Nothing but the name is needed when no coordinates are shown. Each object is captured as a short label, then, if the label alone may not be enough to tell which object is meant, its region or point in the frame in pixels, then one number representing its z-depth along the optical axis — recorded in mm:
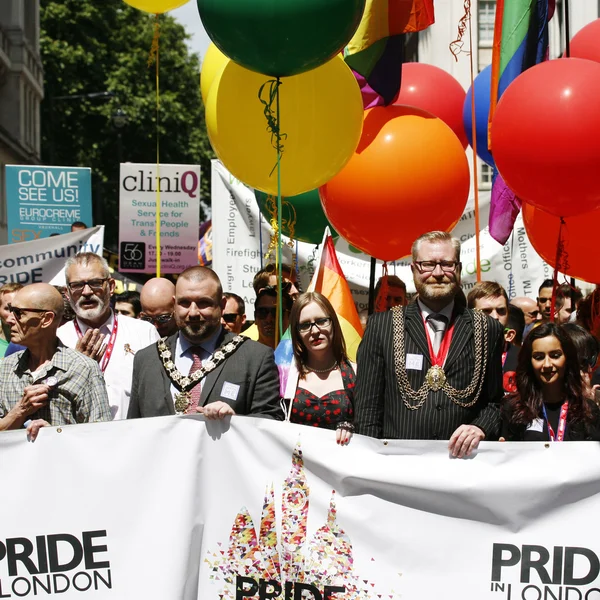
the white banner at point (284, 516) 4660
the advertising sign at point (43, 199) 12406
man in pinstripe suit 4867
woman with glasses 5293
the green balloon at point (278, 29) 6078
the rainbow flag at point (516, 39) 7496
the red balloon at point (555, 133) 6566
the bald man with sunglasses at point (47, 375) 5051
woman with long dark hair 4973
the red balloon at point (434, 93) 9039
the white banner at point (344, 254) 10672
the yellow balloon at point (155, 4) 7992
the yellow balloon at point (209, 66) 8223
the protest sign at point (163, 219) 11531
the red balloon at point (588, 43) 8469
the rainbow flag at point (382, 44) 7547
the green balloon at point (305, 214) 8531
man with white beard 5867
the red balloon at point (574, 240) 7738
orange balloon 7395
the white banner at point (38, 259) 9242
